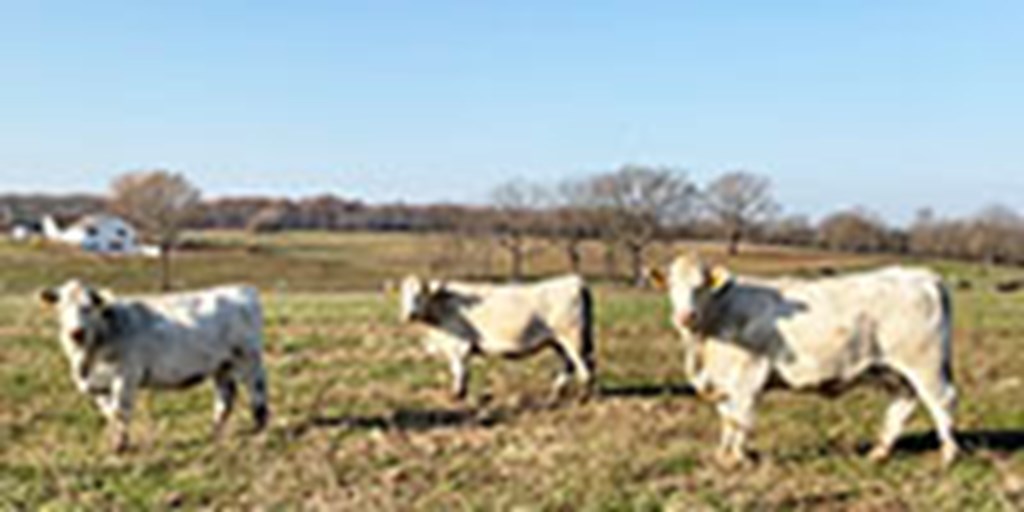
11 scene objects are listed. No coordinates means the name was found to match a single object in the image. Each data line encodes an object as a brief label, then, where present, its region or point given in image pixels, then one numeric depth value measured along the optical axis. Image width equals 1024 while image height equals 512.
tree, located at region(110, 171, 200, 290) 73.94
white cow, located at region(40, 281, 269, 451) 10.73
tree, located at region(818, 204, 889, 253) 102.31
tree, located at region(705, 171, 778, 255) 91.50
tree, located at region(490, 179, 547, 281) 80.19
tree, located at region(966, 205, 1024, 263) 92.12
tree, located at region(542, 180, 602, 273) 77.44
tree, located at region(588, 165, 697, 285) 74.25
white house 102.38
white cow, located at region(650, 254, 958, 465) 9.59
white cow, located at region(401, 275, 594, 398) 14.33
